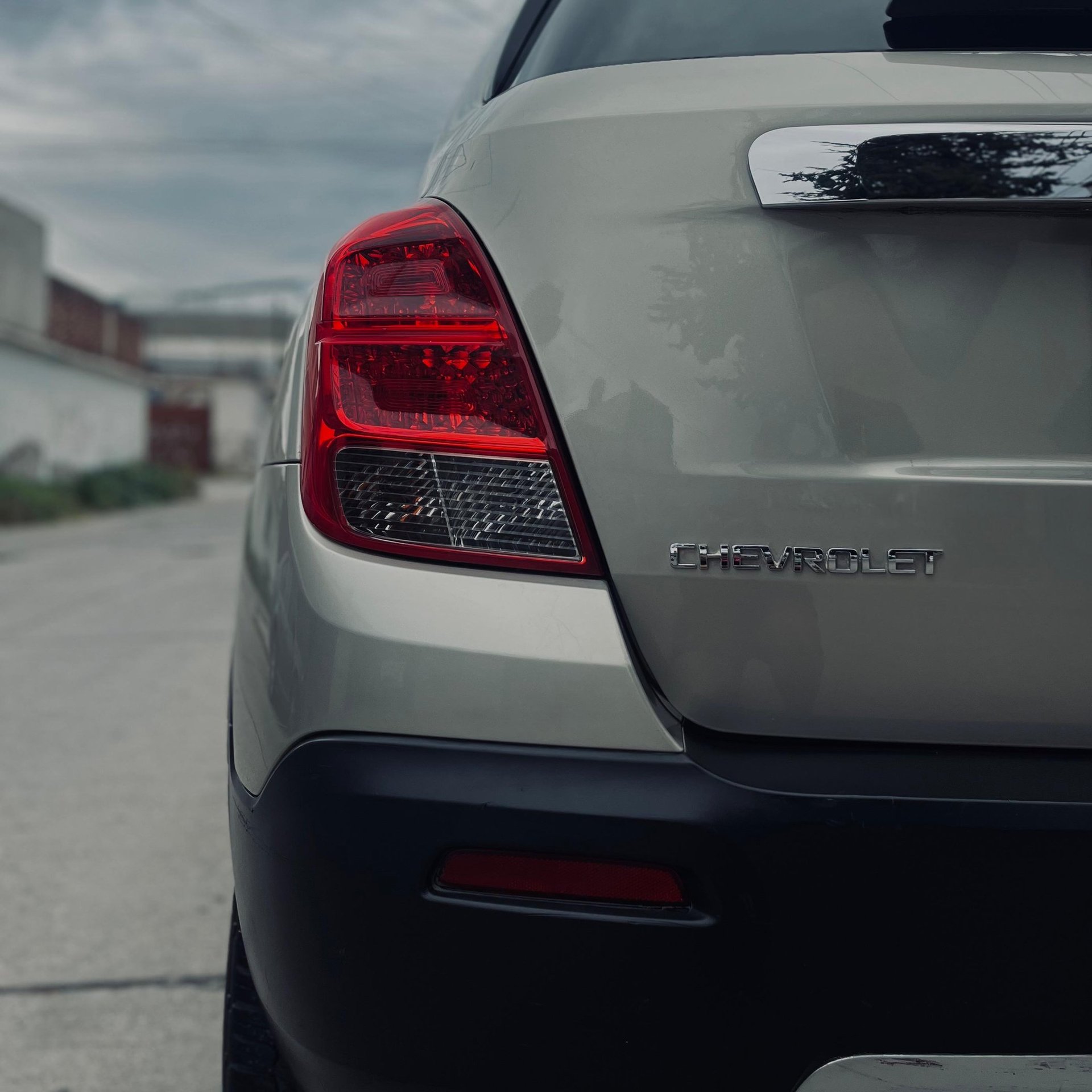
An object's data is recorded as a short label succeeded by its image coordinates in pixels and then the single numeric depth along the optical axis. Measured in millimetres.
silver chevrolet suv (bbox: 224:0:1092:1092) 1101
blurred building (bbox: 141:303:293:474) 38844
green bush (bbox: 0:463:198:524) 19672
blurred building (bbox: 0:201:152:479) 22172
